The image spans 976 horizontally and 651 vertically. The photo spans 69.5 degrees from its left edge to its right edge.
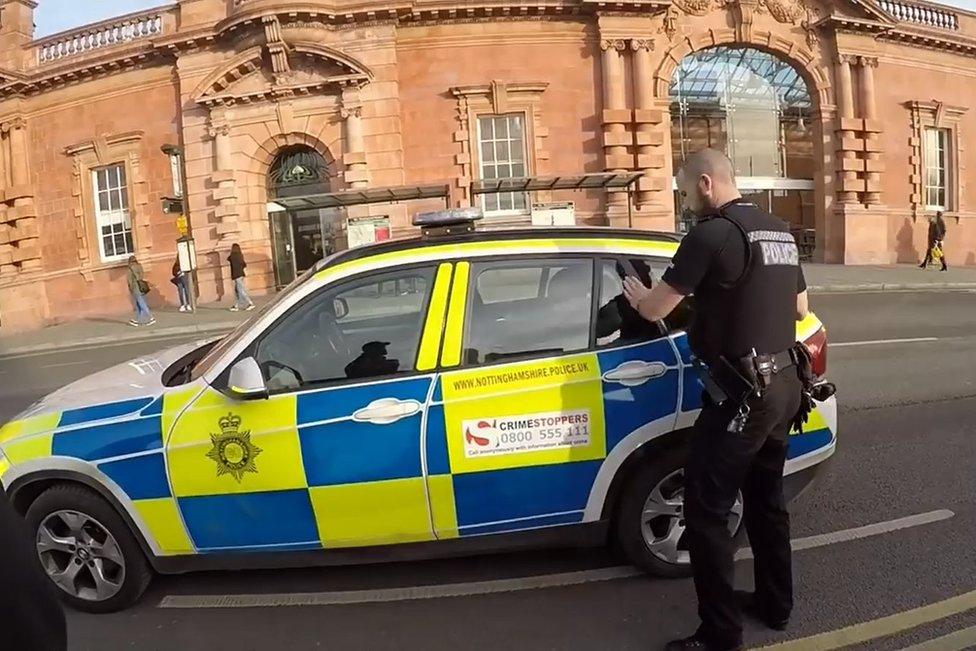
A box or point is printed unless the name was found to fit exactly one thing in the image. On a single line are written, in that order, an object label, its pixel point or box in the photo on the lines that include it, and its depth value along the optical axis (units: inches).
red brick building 842.8
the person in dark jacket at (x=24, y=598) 43.0
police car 121.4
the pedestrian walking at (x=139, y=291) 732.7
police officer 102.0
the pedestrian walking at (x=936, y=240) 876.6
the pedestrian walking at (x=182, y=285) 793.7
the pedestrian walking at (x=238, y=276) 745.0
